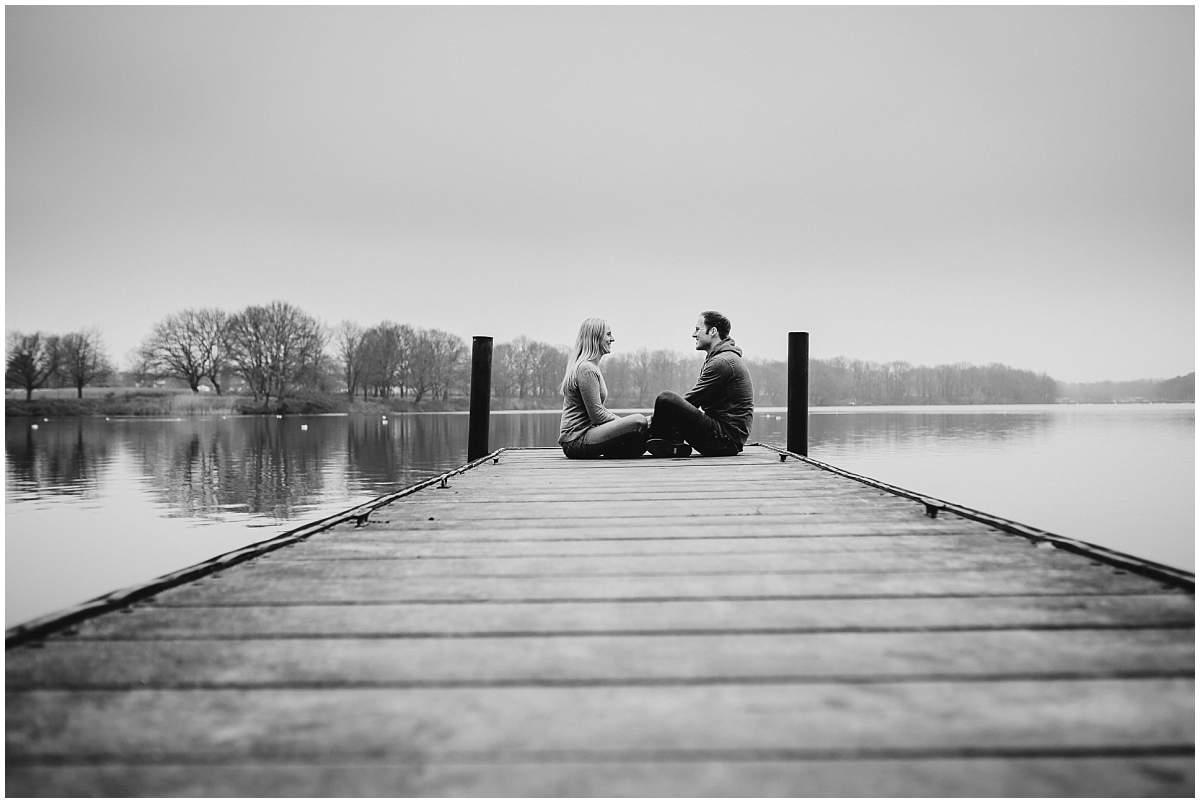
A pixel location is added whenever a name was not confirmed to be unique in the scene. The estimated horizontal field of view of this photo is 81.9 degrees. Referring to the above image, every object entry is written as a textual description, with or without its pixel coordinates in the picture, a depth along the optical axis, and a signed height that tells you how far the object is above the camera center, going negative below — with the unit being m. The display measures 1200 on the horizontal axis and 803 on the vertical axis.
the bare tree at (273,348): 63.84 +3.62
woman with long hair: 7.02 -0.26
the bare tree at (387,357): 74.75 +3.43
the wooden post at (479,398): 9.85 -0.13
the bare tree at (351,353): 74.31 +3.82
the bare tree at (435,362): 78.62 +3.10
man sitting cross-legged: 7.15 -0.18
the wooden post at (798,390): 9.47 +0.01
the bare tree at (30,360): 62.97 +2.37
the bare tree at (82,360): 69.31 +2.66
